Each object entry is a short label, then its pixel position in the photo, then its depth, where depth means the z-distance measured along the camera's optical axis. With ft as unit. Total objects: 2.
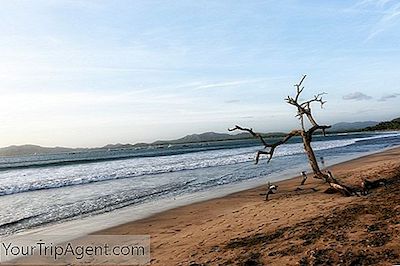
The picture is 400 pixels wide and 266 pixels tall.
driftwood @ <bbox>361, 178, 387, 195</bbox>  35.46
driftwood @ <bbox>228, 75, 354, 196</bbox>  41.64
